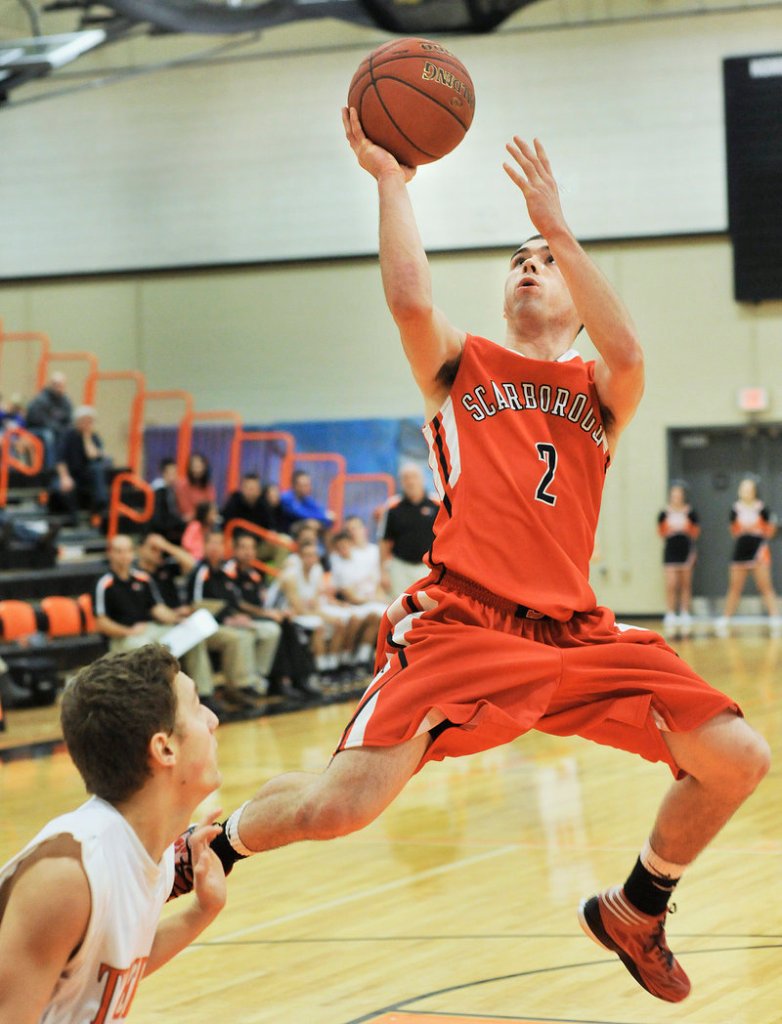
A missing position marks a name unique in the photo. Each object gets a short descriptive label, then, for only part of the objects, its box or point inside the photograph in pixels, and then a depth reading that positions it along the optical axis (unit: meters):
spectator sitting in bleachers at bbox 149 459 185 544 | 13.69
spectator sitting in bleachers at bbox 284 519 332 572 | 11.92
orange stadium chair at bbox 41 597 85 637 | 11.00
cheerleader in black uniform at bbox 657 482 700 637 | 17.22
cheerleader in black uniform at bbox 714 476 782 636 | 16.55
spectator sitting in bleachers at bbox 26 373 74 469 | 15.02
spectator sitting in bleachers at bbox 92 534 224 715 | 10.12
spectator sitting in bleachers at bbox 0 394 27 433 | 14.40
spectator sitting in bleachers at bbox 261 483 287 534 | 14.12
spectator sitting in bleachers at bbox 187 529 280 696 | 10.98
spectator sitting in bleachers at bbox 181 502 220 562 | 12.70
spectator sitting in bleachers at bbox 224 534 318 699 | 11.27
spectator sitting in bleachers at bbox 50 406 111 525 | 14.43
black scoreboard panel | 16.80
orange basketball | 3.54
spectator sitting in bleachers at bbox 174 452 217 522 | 15.16
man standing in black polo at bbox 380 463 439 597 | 12.32
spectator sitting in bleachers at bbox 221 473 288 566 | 14.03
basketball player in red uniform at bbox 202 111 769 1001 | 3.18
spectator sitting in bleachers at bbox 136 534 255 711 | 10.74
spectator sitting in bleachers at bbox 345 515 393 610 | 12.66
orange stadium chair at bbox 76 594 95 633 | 11.31
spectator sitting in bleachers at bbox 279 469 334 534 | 14.30
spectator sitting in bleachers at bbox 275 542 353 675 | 11.74
